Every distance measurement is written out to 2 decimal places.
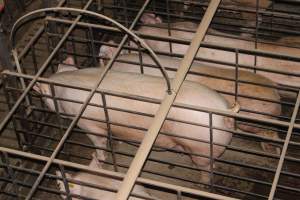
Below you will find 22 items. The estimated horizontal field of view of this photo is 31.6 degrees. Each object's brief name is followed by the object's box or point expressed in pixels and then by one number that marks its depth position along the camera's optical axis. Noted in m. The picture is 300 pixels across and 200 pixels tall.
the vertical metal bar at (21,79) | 2.88
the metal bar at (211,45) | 2.84
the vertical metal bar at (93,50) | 3.45
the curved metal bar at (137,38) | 2.49
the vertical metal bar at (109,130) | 2.97
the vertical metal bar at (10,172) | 2.57
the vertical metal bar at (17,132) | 3.21
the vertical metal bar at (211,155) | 2.74
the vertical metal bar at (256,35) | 3.56
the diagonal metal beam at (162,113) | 2.27
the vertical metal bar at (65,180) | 2.46
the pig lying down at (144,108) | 3.18
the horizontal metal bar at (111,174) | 2.18
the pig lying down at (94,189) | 2.99
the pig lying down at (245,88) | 3.47
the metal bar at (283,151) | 2.28
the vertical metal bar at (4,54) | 3.25
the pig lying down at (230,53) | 3.81
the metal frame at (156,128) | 2.25
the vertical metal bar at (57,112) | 3.08
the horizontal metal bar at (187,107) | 2.51
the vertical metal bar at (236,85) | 3.17
